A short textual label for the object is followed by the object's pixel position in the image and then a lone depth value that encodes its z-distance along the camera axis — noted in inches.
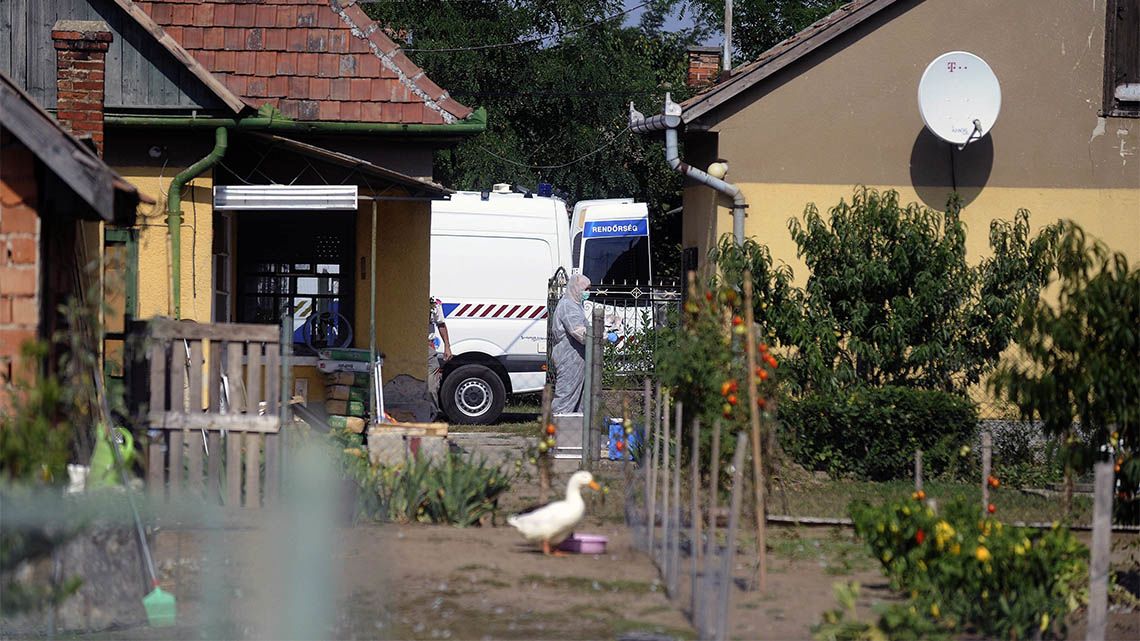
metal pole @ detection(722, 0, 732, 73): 2043.6
